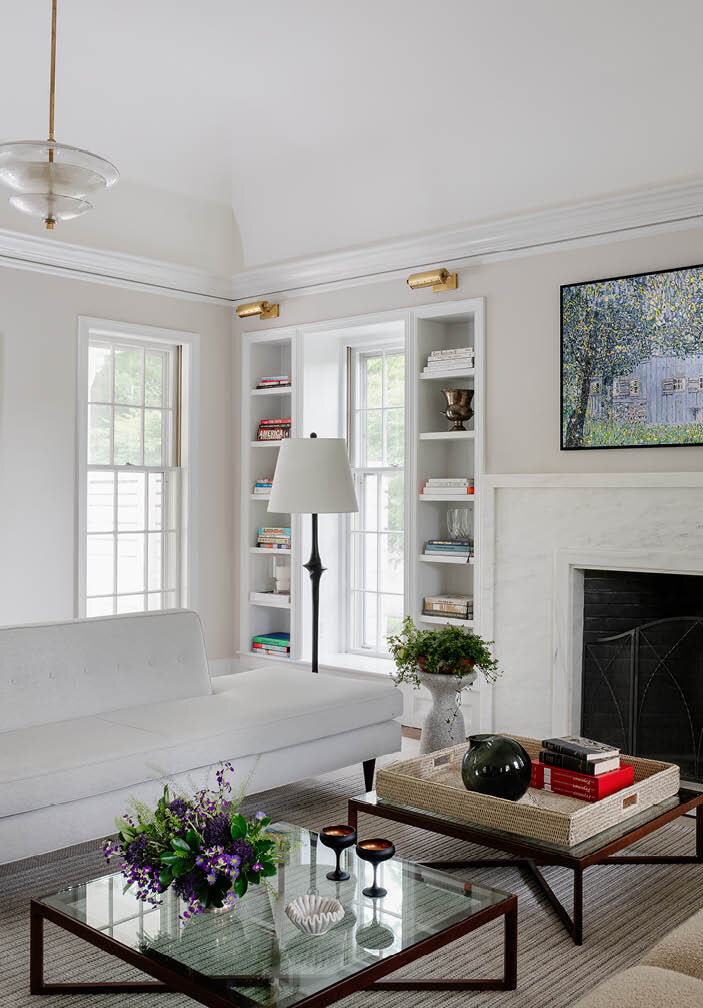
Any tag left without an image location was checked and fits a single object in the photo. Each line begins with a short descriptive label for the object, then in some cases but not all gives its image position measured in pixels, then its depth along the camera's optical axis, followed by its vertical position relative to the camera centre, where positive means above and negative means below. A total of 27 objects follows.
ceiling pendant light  2.92 +1.01
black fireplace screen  4.33 -0.90
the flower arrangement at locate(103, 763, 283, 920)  2.07 -0.78
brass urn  5.25 +0.50
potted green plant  3.92 -0.71
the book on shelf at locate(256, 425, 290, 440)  6.16 +0.41
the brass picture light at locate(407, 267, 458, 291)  5.14 +1.18
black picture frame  4.29 +0.75
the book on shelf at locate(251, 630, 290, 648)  6.12 -0.93
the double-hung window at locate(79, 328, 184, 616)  5.80 +0.13
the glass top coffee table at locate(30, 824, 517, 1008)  1.98 -0.99
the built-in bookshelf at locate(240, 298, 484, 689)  5.21 +0.24
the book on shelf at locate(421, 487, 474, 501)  5.16 +0.03
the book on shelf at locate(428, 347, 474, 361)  5.15 +0.79
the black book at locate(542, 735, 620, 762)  3.09 -0.82
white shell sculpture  2.17 -0.97
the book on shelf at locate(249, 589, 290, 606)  6.12 -0.65
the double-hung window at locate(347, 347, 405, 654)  5.99 +0.00
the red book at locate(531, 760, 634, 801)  3.05 -0.93
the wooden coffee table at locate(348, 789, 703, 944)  2.71 -1.02
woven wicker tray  2.78 -0.96
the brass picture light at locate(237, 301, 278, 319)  6.11 +1.20
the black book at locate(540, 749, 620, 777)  3.06 -0.86
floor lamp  4.43 +0.08
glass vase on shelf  5.32 -0.14
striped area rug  2.49 -1.29
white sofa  3.03 -0.84
